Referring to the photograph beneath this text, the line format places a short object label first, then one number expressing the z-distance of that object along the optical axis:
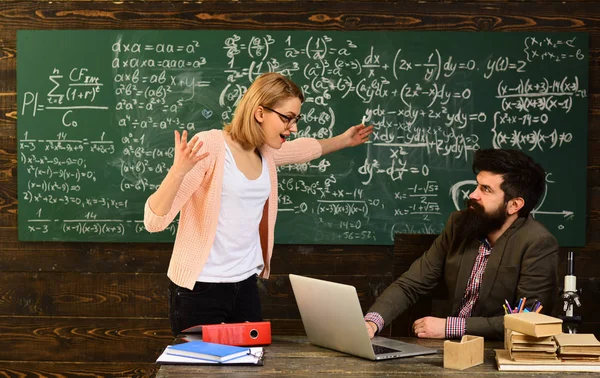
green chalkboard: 3.88
